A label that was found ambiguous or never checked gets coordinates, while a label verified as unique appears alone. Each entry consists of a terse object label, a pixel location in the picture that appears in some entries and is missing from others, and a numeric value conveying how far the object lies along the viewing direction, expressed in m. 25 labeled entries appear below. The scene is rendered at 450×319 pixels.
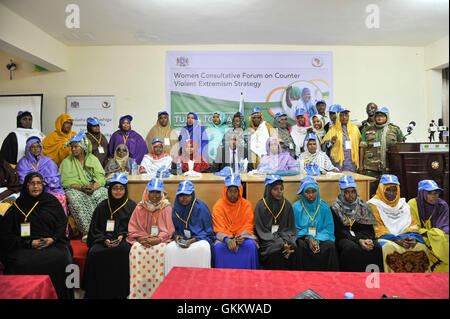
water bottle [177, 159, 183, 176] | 3.89
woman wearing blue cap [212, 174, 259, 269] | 2.75
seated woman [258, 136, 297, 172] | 4.05
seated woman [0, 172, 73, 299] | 2.54
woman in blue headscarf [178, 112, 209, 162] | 4.74
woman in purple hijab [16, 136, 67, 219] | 3.55
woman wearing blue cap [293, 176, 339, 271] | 2.78
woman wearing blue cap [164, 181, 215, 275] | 2.71
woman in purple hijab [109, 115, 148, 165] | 4.49
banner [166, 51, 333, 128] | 5.68
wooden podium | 3.72
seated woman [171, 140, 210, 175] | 4.29
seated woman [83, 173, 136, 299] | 2.73
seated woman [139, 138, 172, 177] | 4.11
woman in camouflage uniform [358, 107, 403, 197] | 4.30
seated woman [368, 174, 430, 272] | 2.71
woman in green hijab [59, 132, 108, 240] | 3.46
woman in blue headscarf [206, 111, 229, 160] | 4.55
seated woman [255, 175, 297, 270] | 2.78
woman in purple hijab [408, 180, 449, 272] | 2.69
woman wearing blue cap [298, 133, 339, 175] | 4.07
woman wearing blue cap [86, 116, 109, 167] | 4.27
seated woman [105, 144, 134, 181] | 4.11
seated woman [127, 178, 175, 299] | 2.71
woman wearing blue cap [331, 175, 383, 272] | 2.75
